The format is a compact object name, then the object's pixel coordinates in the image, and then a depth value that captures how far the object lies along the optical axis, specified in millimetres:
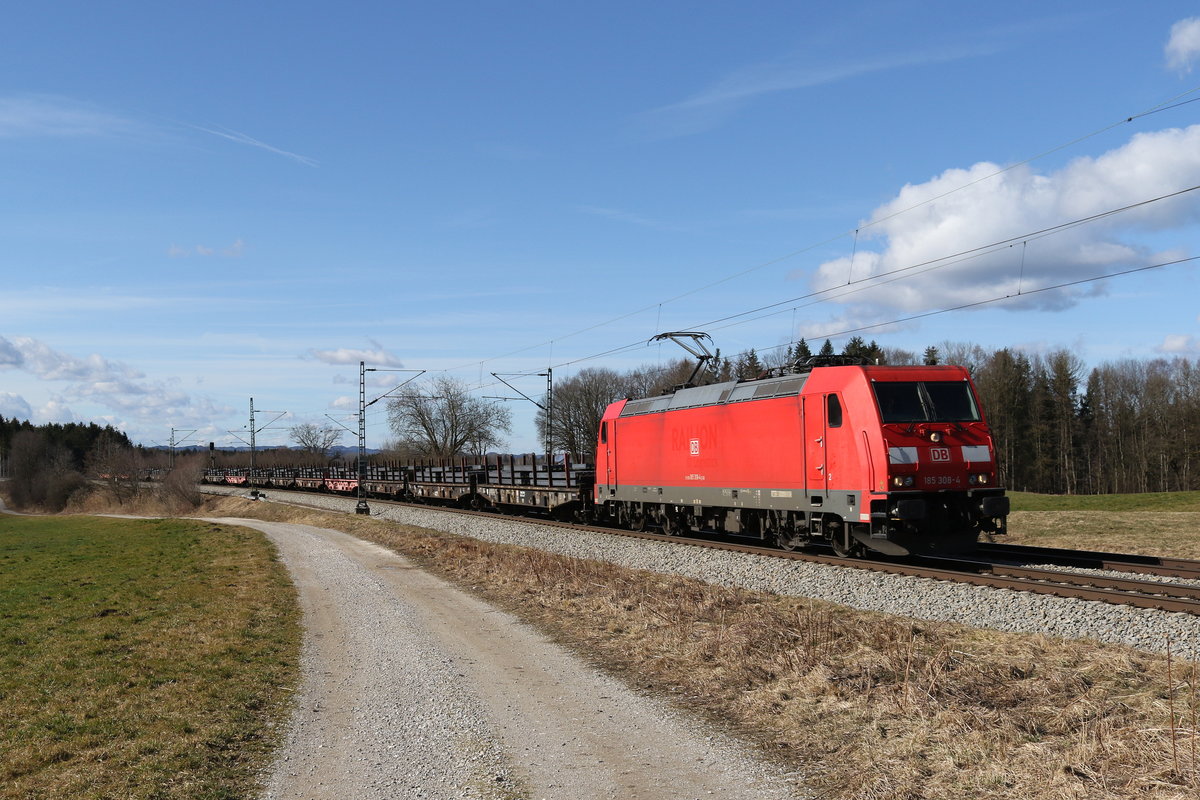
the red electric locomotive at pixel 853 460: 15938
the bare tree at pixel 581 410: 93062
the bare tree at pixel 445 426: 98688
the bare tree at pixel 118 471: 81312
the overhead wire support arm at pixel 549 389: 38719
